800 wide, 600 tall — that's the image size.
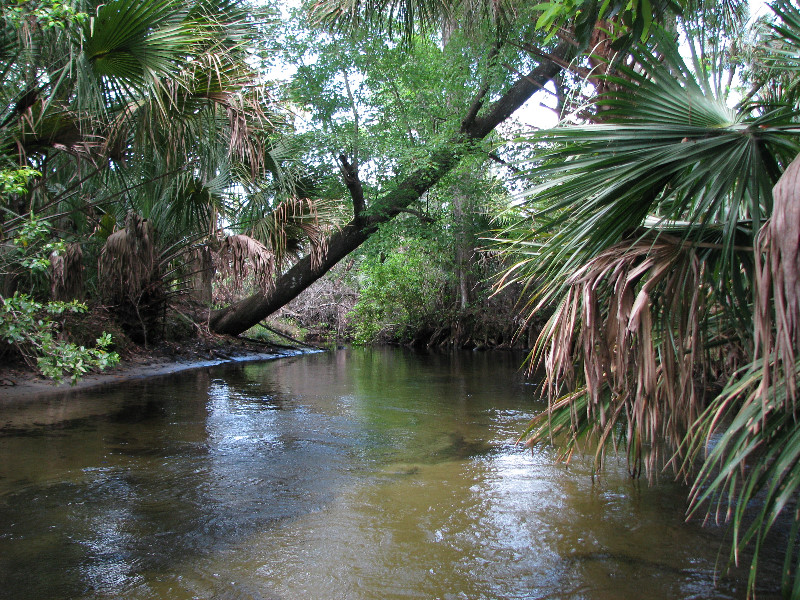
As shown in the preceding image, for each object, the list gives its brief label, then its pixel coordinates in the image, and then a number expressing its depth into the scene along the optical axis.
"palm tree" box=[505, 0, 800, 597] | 2.47
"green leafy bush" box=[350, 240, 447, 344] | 19.16
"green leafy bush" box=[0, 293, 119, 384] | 4.84
